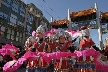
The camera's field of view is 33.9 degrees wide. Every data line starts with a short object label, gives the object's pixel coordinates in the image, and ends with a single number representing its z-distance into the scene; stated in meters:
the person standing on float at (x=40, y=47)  4.66
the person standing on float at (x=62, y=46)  4.60
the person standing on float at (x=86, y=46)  4.86
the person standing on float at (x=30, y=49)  4.72
